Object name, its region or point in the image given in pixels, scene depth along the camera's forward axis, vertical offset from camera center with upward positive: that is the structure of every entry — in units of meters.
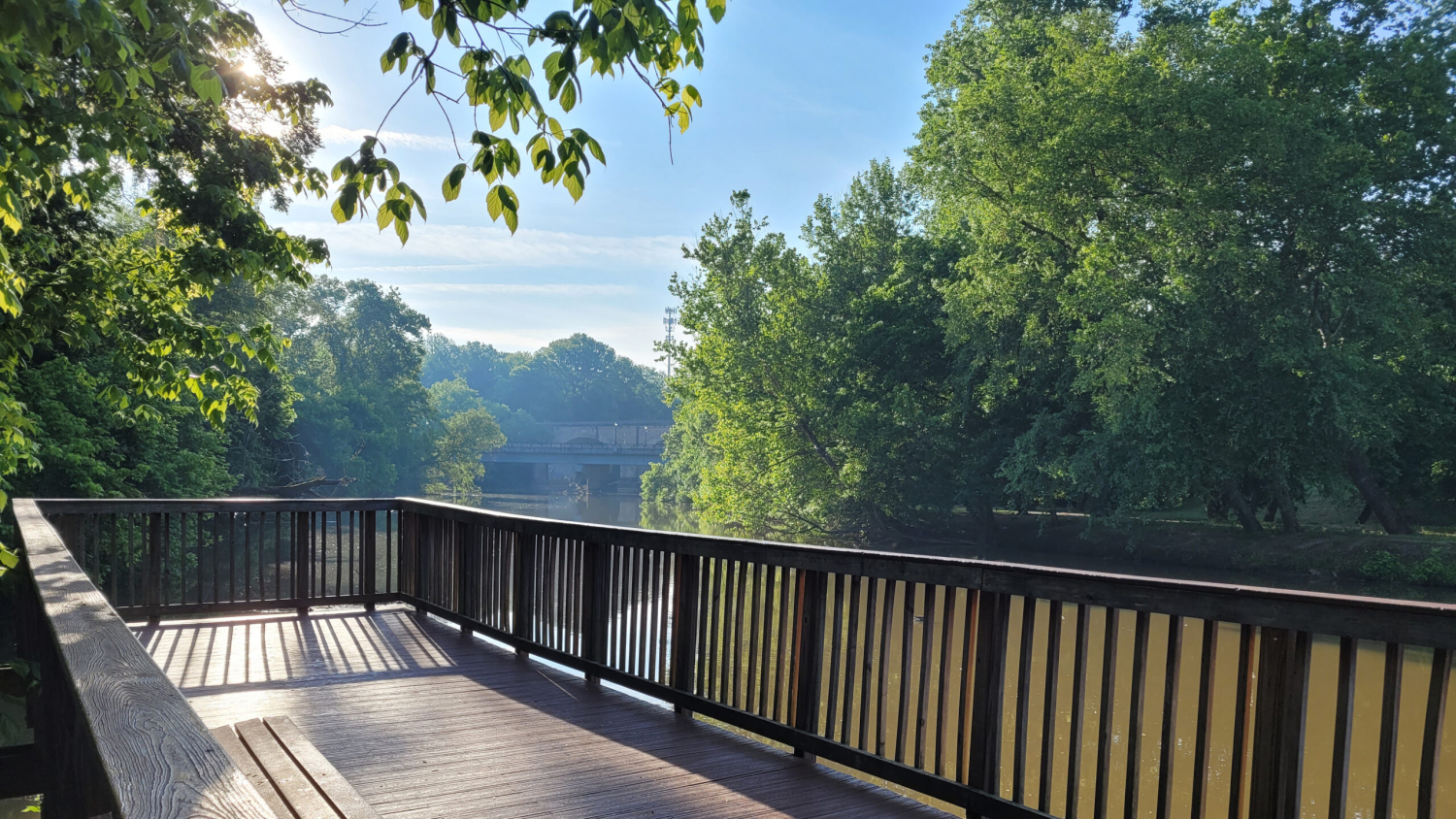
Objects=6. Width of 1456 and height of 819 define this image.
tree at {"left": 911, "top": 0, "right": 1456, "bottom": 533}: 20.84 +3.11
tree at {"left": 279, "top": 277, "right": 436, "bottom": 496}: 45.34 -2.03
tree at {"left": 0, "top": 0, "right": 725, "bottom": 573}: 2.83 +0.89
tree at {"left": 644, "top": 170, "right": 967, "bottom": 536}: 29.44 -0.65
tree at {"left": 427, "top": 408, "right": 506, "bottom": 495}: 54.41 -5.77
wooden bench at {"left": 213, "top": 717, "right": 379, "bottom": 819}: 2.35 -1.21
